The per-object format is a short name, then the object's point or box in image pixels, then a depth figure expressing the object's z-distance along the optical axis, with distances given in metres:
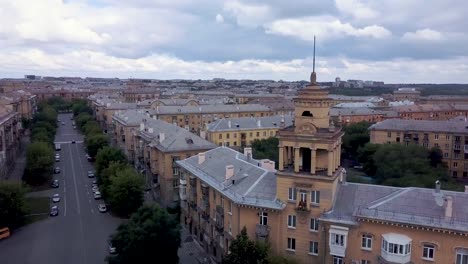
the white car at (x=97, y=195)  71.94
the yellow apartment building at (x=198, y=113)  134.25
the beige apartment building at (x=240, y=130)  105.19
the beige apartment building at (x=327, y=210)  31.48
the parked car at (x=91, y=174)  86.62
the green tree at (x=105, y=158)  74.31
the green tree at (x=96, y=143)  94.25
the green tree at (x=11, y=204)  55.47
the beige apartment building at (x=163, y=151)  66.31
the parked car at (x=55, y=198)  69.67
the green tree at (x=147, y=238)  40.62
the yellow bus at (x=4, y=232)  54.96
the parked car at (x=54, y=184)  78.94
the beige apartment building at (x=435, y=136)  92.25
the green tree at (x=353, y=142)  102.94
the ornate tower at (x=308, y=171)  35.19
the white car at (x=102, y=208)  64.93
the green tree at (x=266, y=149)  79.44
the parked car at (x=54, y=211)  63.23
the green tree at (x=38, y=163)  77.81
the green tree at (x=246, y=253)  32.31
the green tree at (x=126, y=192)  60.47
